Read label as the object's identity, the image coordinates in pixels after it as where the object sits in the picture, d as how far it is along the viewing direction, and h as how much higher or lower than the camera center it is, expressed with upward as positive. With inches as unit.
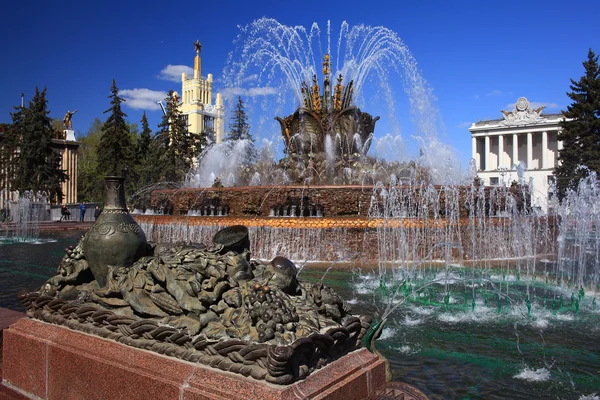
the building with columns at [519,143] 2620.6 +331.2
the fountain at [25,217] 799.1 -32.9
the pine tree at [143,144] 1730.4 +199.6
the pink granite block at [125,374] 104.2 -39.1
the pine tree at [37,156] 1403.8 +132.5
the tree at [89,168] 1810.8 +157.8
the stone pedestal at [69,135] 1836.2 +248.2
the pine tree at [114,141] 1505.9 +185.9
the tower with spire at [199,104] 3747.5 +757.4
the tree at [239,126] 2355.6 +366.9
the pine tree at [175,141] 1450.5 +183.9
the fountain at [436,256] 181.6 -46.8
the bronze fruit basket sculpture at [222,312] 107.3 -27.0
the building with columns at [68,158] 1806.1 +161.8
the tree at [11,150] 1477.6 +154.9
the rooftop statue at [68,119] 1852.6 +307.1
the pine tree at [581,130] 1489.9 +221.0
